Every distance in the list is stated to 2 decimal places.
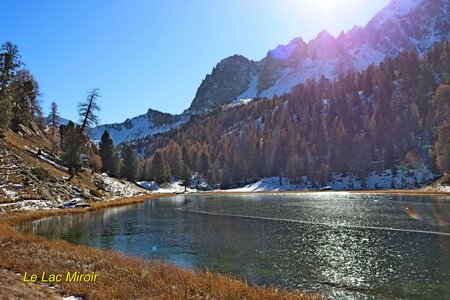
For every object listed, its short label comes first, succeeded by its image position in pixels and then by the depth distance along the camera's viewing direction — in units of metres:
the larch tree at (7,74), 66.62
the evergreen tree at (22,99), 84.06
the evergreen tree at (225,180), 182.75
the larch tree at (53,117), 98.38
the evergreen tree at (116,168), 115.94
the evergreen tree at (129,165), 132.38
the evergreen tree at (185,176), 163.25
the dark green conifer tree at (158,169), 154.75
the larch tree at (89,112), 81.62
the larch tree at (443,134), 91.06
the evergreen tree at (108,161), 115.56
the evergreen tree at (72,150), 80.94
